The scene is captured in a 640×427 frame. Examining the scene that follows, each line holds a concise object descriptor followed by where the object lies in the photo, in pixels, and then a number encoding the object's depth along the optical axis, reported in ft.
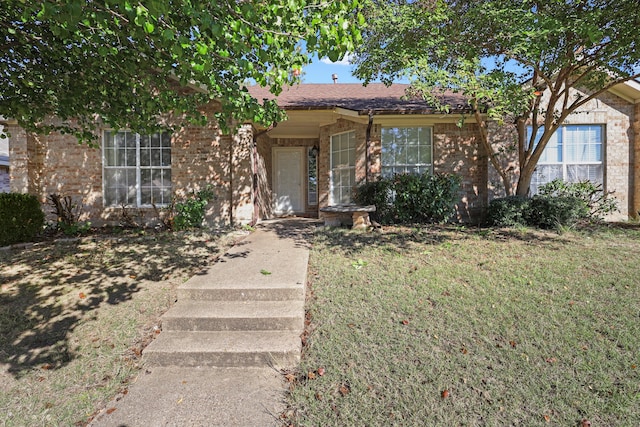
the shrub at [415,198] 27.99
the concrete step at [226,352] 11.22
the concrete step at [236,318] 12.70
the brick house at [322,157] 29.84
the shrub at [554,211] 25.82
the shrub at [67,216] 27.89
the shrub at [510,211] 26.81
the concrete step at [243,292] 14.34
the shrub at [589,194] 30.19
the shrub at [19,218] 23.94
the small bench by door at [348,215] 26.55
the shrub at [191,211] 27.86
